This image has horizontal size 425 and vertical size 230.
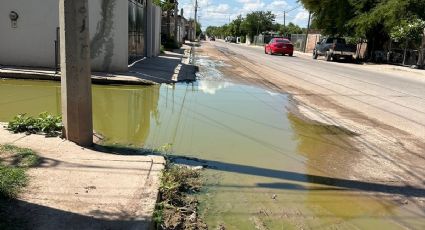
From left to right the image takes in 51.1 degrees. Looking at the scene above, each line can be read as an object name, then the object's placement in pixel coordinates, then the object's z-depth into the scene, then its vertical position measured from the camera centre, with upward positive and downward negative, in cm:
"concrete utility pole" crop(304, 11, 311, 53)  5497 -32
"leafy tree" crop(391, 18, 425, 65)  2969 +70
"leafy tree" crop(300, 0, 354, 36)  3734 +195
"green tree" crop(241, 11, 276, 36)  11412 +293
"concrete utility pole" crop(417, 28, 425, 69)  3054 -113
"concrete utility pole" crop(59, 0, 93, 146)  576 -58
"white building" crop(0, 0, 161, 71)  1401 -27
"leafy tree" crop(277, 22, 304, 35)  10124 +155
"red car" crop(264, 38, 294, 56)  3897 -103
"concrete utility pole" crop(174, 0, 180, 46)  4164 +99
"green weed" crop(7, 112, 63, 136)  626 -143
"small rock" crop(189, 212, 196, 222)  418 -174
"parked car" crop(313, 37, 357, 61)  3528 -96
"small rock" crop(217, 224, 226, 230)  412 -179
